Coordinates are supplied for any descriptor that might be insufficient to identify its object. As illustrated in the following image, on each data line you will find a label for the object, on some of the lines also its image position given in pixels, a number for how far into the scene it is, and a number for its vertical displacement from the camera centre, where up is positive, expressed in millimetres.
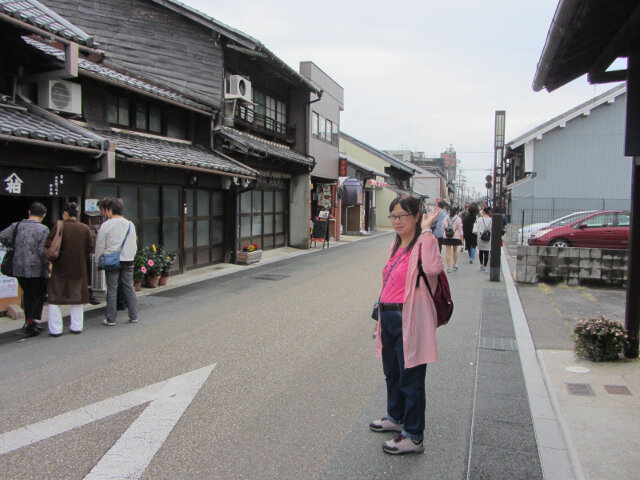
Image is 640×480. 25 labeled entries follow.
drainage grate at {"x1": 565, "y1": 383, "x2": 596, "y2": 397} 4680 -1673
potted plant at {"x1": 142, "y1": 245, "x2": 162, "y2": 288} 10617 -1185
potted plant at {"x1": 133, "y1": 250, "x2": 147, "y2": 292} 10352 -1173
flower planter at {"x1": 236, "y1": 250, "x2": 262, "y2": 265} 15258 -1355
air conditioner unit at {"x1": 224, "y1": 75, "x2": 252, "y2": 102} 14930 +3889
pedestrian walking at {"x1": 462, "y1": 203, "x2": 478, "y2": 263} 15633 -458
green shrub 5508 -1372
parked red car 16438 -462
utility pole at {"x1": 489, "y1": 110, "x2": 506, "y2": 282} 11867 -411
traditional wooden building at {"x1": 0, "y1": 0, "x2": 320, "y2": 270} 9172 +2580
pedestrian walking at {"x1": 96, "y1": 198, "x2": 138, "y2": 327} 7547 -553
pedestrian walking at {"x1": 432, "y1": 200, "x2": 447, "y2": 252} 13258 -310
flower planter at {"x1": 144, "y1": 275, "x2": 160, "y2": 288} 10797 -1493
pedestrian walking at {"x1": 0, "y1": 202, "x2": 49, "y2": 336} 6824 -640
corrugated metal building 24578 +2951
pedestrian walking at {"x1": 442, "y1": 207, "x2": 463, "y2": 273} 13383 -544
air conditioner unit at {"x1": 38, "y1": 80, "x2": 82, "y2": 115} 9258 +2265
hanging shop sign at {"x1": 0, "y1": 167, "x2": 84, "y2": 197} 7540 +491
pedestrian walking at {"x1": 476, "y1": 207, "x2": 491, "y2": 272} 13072 -373
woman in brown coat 6848 -909
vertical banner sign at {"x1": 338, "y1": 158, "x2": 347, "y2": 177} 24906 +2365
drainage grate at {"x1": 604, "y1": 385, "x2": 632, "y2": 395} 4668 -1657
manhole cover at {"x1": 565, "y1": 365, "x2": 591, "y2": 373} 5311 -1658
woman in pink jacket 3463 -742
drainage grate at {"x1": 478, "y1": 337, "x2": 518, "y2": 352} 6418 -1705
